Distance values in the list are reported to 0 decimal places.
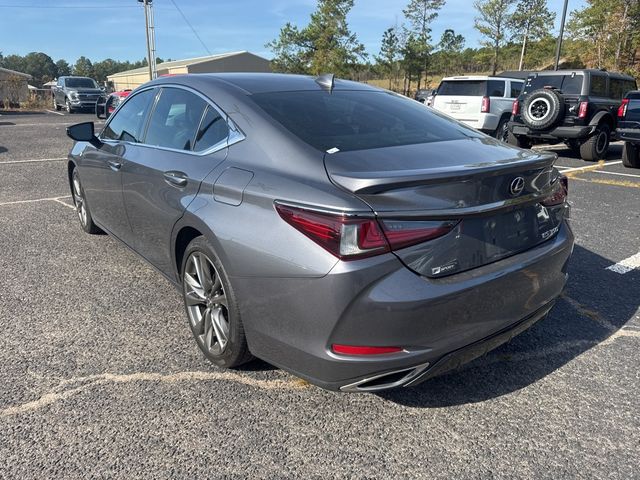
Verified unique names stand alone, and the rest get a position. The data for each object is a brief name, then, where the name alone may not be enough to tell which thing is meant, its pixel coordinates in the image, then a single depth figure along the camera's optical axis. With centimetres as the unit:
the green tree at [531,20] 4406
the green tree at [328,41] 4475
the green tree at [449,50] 4803
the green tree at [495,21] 4422
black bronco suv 1031
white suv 1289
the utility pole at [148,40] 4091
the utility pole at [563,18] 2533
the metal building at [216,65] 5748
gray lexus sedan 198
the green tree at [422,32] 4621
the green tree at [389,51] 4784
